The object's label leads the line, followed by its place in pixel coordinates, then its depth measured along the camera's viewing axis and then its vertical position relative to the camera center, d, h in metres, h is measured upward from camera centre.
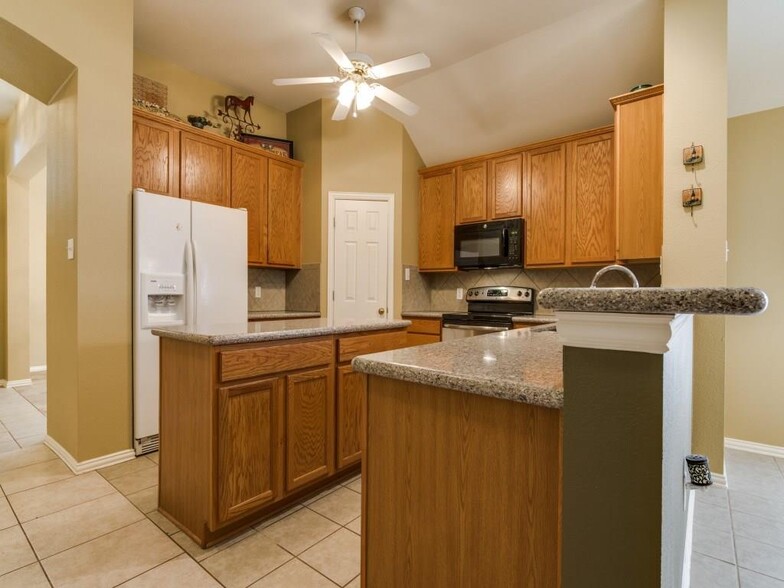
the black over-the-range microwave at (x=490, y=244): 3.74 +0.46
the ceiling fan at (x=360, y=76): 2.48 +1.45
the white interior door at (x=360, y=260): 4.14 +0.32
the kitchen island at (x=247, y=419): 1.63 -0.59
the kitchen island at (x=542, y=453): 0.61 -0.33
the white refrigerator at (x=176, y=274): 2.55 +0.11
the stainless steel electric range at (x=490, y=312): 3.65 -0.21
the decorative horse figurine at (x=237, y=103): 3.85 +1.84
